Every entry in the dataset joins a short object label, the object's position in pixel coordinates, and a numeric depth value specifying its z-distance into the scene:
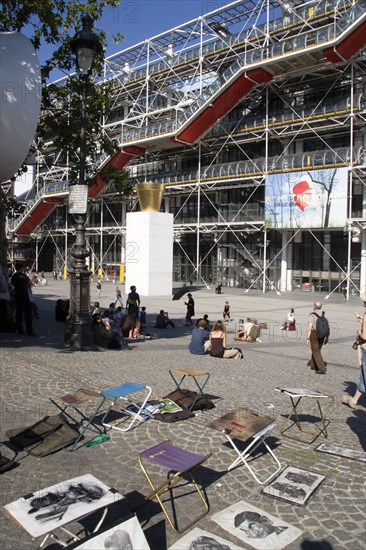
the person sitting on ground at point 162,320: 16.55
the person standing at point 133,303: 15.39
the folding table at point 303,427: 6.08
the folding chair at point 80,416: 5.84
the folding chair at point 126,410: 5.97
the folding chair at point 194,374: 7.00
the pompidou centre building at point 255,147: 30.19
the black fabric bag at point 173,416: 6.50
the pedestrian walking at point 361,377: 7.20
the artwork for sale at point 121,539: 2.96
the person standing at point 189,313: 17.77
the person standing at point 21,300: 12.45
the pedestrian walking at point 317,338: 10.02
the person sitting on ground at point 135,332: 13.93
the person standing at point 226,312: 18.72
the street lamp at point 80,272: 11.30
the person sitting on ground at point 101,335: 11.76
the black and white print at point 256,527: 3.83
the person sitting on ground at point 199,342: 11.48
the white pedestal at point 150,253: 30.31
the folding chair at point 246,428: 5.04
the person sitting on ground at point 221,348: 11.30
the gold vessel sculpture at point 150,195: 30.61
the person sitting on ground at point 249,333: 14.44
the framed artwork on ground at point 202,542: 3.65
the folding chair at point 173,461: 4.03
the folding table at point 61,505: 3.42
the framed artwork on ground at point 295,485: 4.55
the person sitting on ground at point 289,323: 16.96
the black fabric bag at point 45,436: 5.36
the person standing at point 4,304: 11.79
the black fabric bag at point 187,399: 7.07
